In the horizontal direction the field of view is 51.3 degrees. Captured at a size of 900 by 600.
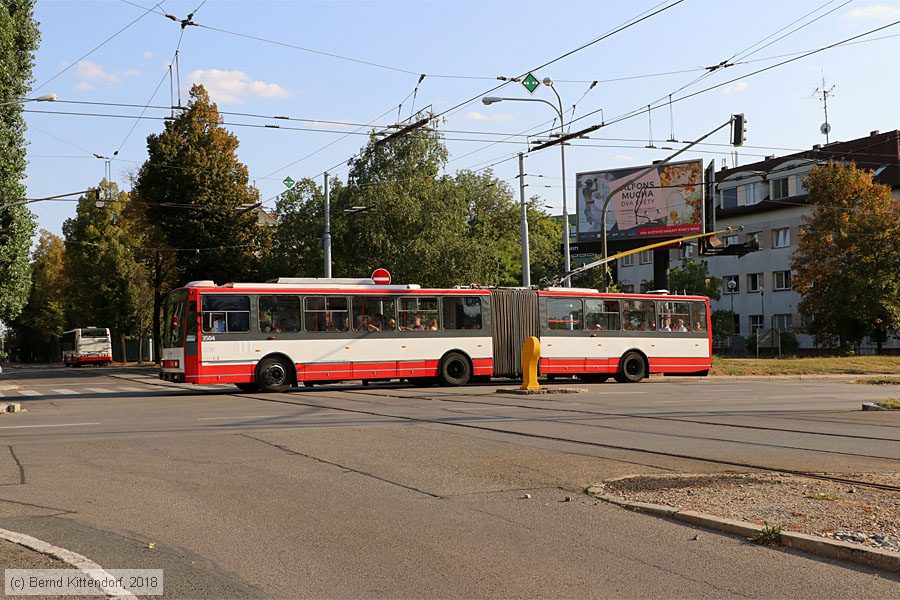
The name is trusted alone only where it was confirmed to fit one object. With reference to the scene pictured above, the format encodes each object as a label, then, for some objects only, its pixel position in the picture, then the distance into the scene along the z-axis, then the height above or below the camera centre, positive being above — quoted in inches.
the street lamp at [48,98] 967.6 +255.5
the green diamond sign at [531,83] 973.8 +259.0
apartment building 2431.1 +296.0
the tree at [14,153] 1306.6 +272.5
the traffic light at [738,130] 944.9 +198.3
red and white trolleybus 971.9 +2.2
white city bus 2709.2 -6.4
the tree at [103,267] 2819.9 +232.5
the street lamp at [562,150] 1107.7 +270.3
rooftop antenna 2586.1 +541.2
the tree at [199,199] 1886.1 +288.4
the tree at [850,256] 2026.3 +149.7
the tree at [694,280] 2632.9 +133.2
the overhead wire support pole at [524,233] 1399.5 +148.5
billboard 1846.7 +259.9
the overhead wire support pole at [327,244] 1489.9 +148.8
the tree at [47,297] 3361.2 +179.7
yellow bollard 949.2 -31.5
